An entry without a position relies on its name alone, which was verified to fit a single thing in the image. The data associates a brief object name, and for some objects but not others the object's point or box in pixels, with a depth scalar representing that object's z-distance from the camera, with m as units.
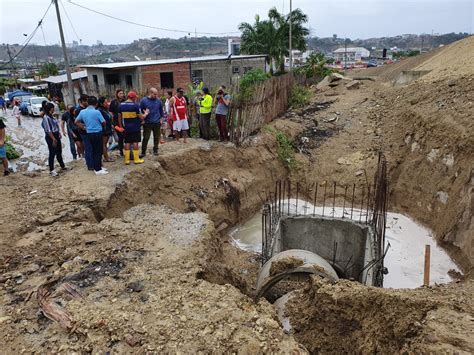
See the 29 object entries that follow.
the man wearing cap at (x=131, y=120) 7.72
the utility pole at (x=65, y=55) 14.70
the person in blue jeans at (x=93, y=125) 7.19
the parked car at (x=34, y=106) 23.92
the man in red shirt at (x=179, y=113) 10.24
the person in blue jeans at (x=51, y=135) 7.65
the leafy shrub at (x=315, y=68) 27.55
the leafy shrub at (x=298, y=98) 18.19
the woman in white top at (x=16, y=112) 19.26
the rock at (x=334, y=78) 23.31
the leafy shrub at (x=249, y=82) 12.01
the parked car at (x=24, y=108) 25.00
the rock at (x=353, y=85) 20.70
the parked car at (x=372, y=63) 57.23
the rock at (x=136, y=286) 4.37
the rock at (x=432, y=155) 10.26
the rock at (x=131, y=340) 3.56
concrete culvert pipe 6.03
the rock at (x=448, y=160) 9.59
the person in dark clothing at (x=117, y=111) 8.57
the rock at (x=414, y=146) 11.29
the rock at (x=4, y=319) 3.87
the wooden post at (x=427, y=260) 6.25
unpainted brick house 20.78
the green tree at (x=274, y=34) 30.03
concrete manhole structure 6.18
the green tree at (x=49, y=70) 45.88
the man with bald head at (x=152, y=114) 8.41
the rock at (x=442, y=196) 9.39
